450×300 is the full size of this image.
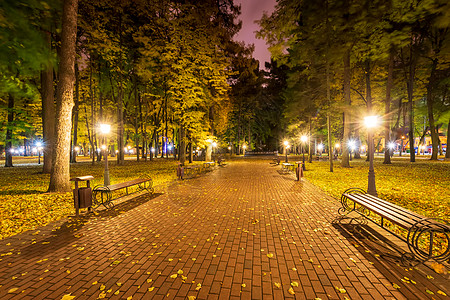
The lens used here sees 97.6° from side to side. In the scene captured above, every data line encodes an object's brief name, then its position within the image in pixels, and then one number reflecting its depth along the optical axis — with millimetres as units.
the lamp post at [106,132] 8865
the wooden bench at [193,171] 14425
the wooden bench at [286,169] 16672
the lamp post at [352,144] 36688
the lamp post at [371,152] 7228
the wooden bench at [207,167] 18275
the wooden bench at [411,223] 3381
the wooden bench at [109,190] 6780
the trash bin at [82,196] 5746
